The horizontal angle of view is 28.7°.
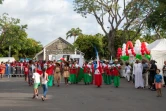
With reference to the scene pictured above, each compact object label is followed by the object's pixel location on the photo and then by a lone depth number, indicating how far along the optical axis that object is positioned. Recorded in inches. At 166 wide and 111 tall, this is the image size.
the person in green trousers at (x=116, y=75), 803.4
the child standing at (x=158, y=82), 599.2
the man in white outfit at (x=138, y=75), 784.3
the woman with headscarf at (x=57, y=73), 837.8
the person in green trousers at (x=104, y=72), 895.4
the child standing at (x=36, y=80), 562.3
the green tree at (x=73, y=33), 3875.5
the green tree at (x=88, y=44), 2918.3
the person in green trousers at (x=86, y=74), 903.5
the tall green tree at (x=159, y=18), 875.1
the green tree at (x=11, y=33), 2066.7
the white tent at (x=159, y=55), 884.6
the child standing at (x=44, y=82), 551.5
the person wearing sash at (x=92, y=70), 914.8
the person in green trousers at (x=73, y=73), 914.7
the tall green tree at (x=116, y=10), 1680.6
